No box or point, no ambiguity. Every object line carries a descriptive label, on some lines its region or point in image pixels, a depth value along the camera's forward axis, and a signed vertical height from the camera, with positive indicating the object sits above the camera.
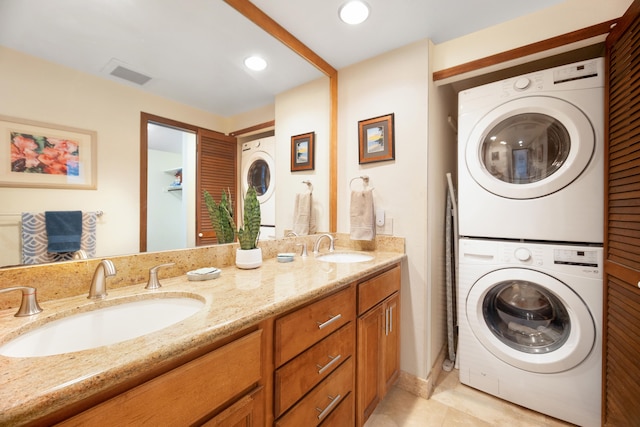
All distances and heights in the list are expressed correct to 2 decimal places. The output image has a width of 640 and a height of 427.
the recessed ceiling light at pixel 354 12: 1.43 +1.16
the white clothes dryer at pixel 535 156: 1.30 +0.32
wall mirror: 0.74 +0.46
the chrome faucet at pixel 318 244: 1.74 -0.24
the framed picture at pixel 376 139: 1.77 +0.52
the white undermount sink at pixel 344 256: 1.72 -0.32
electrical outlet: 1.79 -0.12
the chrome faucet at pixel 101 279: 0.79 -0.21
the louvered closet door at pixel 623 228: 1.05 -0.08
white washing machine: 1.30 -0.67
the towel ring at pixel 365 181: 1.89 +0.22
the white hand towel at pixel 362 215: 1.76 -0.03
